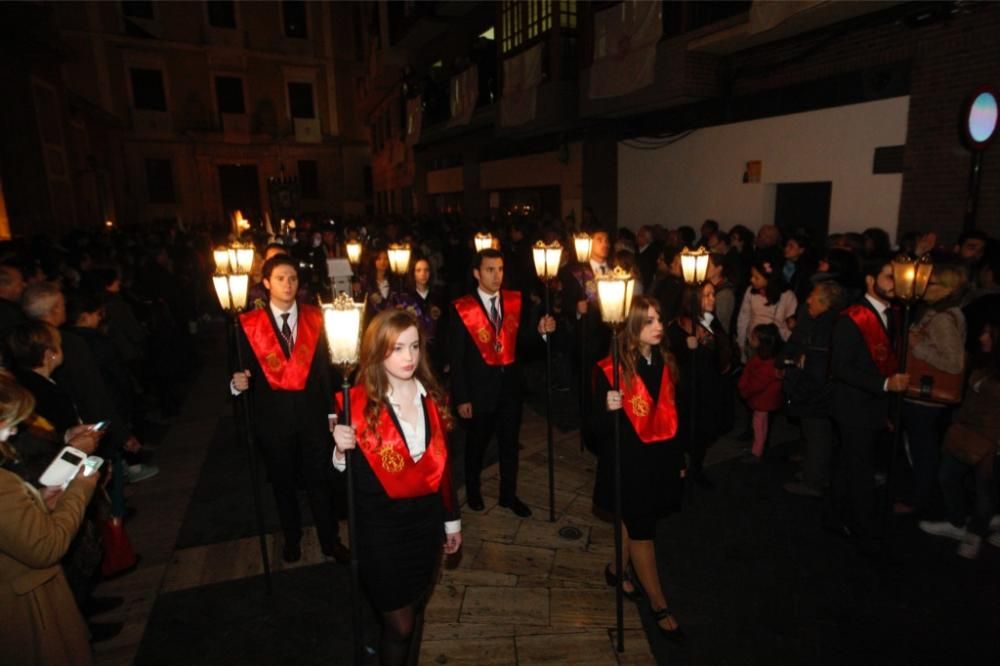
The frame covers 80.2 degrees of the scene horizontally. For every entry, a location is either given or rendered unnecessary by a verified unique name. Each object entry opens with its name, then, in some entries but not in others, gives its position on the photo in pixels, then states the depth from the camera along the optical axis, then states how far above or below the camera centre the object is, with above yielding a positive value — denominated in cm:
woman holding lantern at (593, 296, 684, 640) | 379 -142
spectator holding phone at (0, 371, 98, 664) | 242 -137
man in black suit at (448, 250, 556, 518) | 513 -122
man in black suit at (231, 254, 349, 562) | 438 -114
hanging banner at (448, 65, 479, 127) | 1875 +407
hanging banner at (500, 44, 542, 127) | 1477 +341
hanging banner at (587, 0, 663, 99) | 1126 +334
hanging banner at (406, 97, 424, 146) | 2394 +421
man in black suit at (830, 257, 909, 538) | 461 -128
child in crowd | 620 -171
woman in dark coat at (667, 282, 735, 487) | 539 -144
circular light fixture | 742 +116
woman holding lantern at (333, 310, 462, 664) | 306 -131
